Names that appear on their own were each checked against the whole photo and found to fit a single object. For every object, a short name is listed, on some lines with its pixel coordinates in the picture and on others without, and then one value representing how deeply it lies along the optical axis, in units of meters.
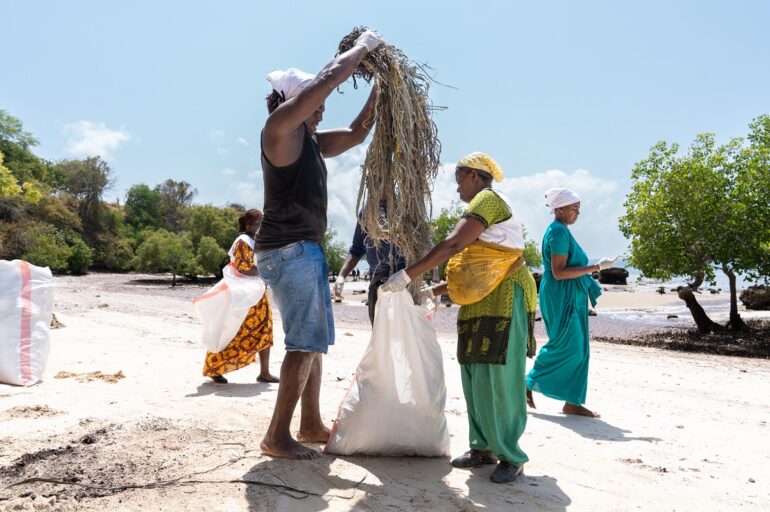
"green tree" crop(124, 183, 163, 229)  66.12
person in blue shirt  4.64
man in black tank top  3.24
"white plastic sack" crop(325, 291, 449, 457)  3.43
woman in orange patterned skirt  5.73
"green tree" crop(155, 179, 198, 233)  66.94
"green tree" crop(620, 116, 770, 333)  12.84
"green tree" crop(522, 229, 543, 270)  46.72
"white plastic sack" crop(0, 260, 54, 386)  5.07
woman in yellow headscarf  3.29
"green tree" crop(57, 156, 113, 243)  54.03
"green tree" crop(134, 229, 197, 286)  42.38
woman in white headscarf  5.00
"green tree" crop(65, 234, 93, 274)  45.00
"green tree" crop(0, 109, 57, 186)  45.31
